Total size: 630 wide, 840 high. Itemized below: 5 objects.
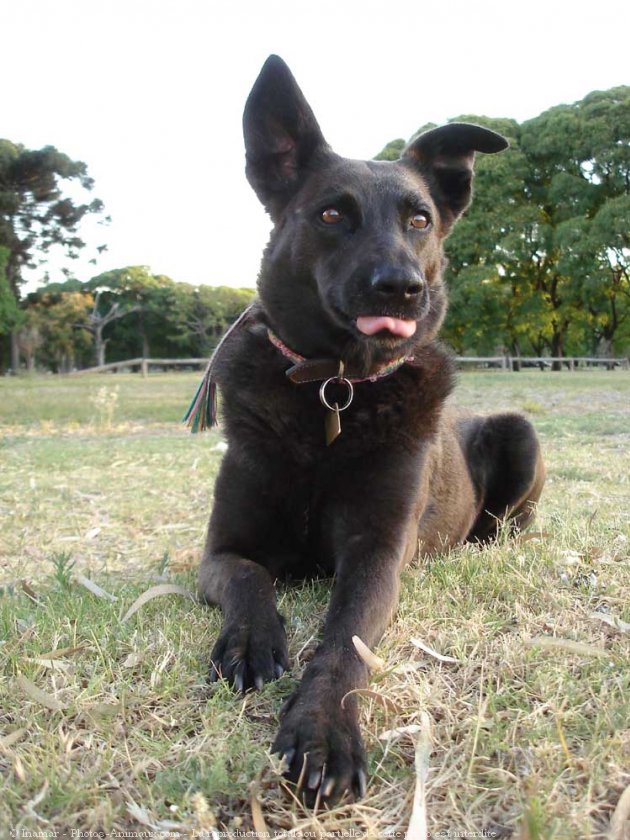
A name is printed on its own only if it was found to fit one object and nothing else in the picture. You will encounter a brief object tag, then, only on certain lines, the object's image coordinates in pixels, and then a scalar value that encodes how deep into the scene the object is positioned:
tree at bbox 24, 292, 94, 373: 29.91
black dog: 0.57
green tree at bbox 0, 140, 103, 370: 19.35
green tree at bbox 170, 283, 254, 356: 42.74
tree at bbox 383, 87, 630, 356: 20.19
